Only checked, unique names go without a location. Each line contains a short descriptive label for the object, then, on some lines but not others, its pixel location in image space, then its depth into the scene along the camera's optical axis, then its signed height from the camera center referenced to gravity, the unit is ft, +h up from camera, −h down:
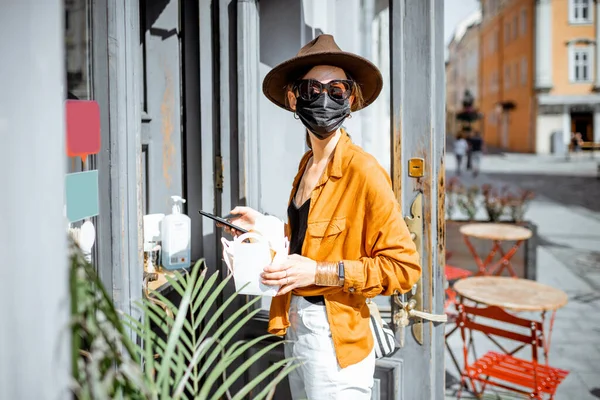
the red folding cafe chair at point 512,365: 10.42 -3.88
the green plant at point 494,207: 22.95 -1.30
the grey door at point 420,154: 7.66 +0.33
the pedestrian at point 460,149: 66.85 +3.41
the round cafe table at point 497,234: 19.62 -2.11
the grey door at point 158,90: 9.60 +1.58
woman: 5.95 -0.80
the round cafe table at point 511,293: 12.11 -2.78
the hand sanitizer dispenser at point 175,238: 8.97 -0.97
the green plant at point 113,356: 3.21 -1.17
